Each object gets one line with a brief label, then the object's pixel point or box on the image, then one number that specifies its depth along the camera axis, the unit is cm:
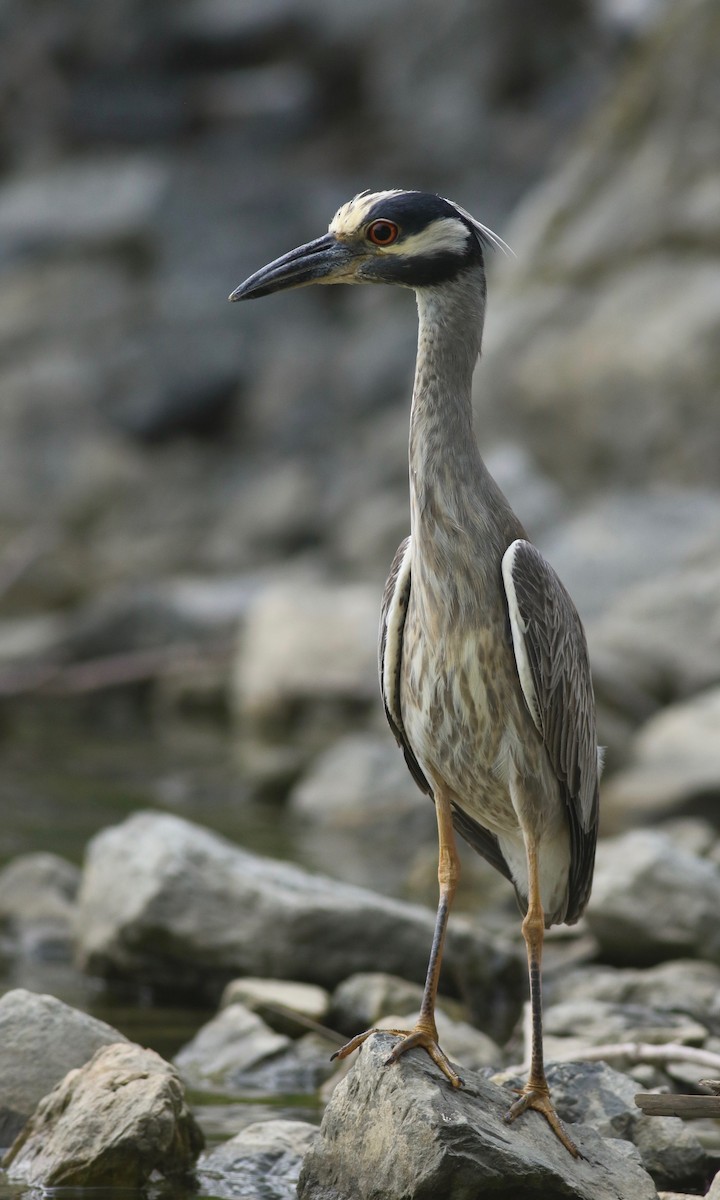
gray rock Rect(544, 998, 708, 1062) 1145
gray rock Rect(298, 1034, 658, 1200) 802
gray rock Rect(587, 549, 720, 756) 2322
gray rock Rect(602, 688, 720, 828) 1902
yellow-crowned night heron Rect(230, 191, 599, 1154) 954
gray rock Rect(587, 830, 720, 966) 1408
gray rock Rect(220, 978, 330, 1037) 1267
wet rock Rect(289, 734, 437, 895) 2003
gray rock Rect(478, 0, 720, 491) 3331
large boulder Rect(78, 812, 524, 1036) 1362
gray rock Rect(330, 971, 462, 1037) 1240
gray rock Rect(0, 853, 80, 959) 1559
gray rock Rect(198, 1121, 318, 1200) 921
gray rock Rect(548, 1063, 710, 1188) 940
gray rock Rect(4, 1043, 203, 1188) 907
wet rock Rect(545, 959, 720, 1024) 1264
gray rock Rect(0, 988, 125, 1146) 1005
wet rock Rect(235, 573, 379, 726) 2762
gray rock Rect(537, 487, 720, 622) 2745
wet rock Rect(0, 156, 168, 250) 4803
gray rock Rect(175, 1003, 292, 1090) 1196
